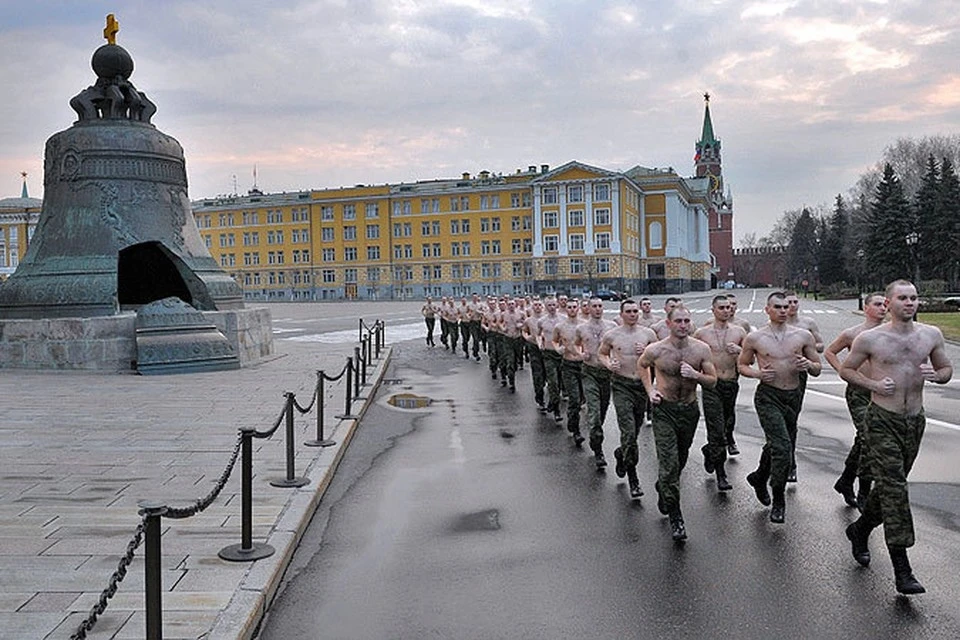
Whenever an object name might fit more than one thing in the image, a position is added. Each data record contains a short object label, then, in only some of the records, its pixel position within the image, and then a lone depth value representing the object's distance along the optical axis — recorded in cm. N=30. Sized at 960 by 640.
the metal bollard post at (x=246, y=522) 610
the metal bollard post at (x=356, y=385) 1531
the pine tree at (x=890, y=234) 6153
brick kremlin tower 15612
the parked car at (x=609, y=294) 7591
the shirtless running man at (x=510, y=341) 1752
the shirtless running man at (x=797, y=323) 826
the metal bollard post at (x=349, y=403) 1277
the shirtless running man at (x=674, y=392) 702
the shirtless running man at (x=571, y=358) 1118
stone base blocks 1839
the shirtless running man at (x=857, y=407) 738
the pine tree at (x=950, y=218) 6162
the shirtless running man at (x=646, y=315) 1287
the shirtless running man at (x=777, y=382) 730
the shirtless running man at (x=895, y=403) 562
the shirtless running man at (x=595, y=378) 973
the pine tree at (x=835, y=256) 9231
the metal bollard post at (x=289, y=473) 830
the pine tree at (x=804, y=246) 11494
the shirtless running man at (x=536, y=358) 1455
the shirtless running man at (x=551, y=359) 1323
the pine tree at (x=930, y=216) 6247
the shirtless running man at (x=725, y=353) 969
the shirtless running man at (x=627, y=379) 830
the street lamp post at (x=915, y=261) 5936
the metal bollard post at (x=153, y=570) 409
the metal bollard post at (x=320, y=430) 1052
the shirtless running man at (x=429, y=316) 2985
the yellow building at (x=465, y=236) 9156
